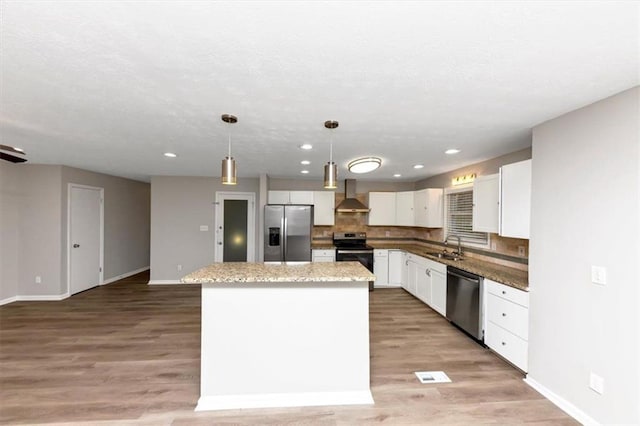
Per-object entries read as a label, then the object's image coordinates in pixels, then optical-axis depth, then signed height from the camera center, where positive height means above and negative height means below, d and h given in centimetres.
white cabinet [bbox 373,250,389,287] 563 -112
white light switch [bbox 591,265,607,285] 191 -44
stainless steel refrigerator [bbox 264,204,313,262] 528 -46
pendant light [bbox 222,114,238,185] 230 +36
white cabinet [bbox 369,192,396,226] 596 +10
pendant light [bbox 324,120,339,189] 240 +34
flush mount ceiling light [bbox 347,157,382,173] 317 +57
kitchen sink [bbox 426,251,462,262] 432 -74
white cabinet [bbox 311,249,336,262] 547 -89
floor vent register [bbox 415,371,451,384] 249 -157
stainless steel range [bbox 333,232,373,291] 544 -77
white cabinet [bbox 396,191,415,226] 578 +6
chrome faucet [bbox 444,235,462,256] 444 -59
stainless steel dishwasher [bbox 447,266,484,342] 316 -113
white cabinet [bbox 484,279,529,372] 257 -113
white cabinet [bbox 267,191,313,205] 571 +30
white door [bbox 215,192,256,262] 595 -36
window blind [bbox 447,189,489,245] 417 -10
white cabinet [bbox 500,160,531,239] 267 +14
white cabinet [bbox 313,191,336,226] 584 +9
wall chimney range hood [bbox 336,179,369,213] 573 +12
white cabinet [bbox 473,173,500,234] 325 +12
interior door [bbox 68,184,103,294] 493 -54
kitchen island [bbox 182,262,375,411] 220 -109
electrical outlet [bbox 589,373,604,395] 191 -123
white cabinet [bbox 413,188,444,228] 502 +8
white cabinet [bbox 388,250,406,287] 564 -118
